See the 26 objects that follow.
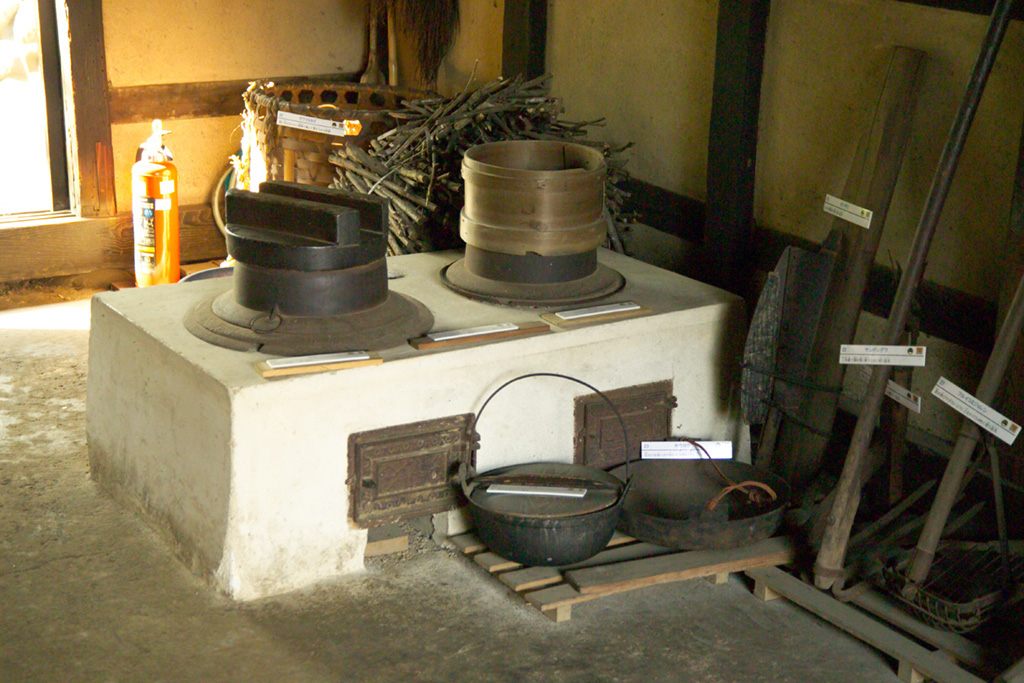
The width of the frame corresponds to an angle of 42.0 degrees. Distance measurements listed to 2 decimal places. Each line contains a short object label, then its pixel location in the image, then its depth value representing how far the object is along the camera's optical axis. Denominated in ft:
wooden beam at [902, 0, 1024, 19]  13.23
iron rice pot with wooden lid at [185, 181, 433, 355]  13.65
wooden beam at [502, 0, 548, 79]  19.76
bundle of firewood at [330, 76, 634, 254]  17.60
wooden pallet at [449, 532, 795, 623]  12.97
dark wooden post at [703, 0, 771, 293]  16.19
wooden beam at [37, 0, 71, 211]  22.16
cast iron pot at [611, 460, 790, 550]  13.65
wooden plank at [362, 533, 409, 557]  14.25
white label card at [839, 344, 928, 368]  12.80
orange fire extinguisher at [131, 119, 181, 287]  21.80
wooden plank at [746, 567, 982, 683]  11.97
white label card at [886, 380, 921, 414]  13.07
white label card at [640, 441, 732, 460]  15.12
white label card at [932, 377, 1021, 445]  12.01
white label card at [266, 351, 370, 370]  12.99
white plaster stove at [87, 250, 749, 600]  12.91
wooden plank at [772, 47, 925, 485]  14.11
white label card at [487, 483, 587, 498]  13.71
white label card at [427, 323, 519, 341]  13.96
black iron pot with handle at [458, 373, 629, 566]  13.14
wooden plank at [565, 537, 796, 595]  13.05
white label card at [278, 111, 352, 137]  18.92
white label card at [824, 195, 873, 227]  14.06
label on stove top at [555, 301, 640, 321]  14.67
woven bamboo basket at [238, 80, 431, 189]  19.04
